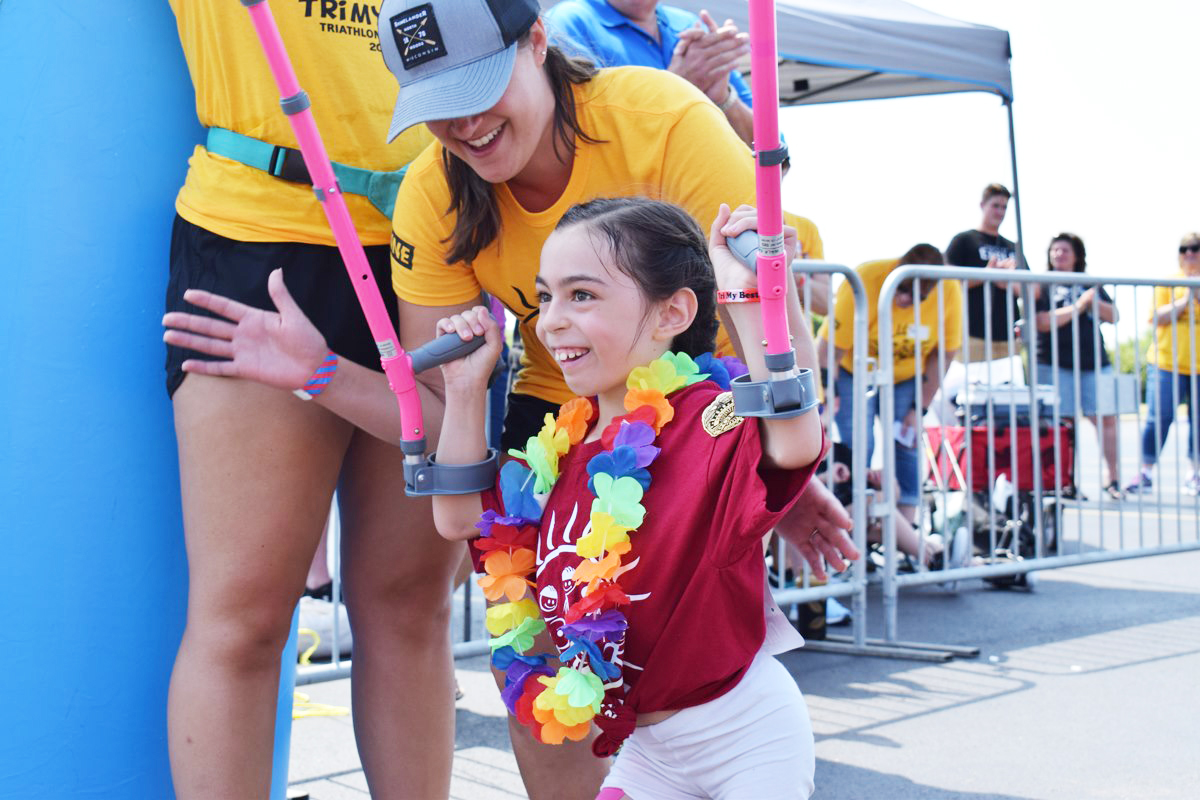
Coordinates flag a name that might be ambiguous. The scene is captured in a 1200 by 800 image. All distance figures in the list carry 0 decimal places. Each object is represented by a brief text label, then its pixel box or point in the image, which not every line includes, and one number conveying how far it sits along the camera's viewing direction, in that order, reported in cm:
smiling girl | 169
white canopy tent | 645
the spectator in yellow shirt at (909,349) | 536
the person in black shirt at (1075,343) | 584
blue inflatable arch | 202
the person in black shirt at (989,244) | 751
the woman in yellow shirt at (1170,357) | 644
